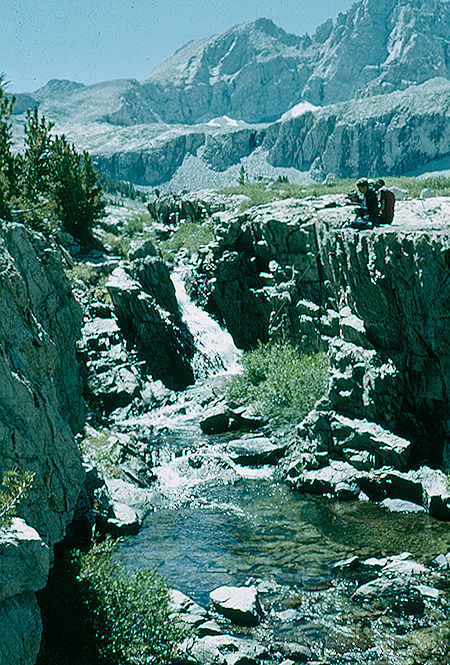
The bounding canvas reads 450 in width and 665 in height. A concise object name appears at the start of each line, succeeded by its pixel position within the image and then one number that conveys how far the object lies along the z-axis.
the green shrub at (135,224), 43.52
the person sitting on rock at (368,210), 17.15
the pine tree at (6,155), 19.07
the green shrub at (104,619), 8.23
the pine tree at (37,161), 27.55
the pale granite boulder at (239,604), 9.87
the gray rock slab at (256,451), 17.88
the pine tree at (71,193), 31.66
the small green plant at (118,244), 34.44
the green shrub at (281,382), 19.50
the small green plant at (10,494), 6.46
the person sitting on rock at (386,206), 17.00
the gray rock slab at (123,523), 13.41
